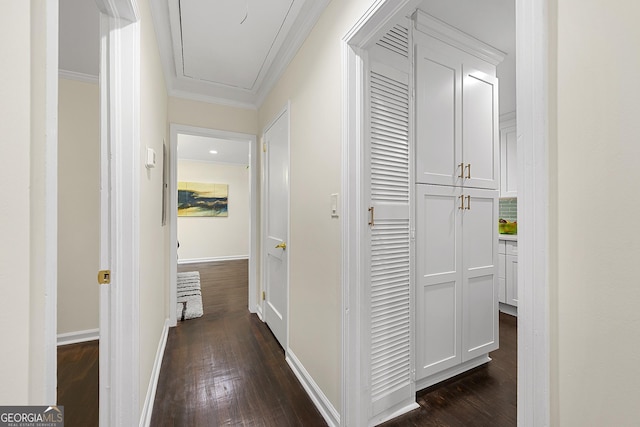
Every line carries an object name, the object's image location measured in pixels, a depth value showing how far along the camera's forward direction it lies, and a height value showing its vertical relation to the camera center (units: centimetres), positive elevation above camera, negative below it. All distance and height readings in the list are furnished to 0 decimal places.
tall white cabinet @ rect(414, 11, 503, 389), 180 +11
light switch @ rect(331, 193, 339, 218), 154 +5
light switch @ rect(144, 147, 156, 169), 149 +31
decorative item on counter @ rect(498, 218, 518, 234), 359 -17
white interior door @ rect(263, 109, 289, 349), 238 -13
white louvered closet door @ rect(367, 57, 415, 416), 153 -15
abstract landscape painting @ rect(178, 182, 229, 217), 654 +38
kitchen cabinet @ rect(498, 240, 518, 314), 329 -75
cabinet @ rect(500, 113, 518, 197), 358 +81
